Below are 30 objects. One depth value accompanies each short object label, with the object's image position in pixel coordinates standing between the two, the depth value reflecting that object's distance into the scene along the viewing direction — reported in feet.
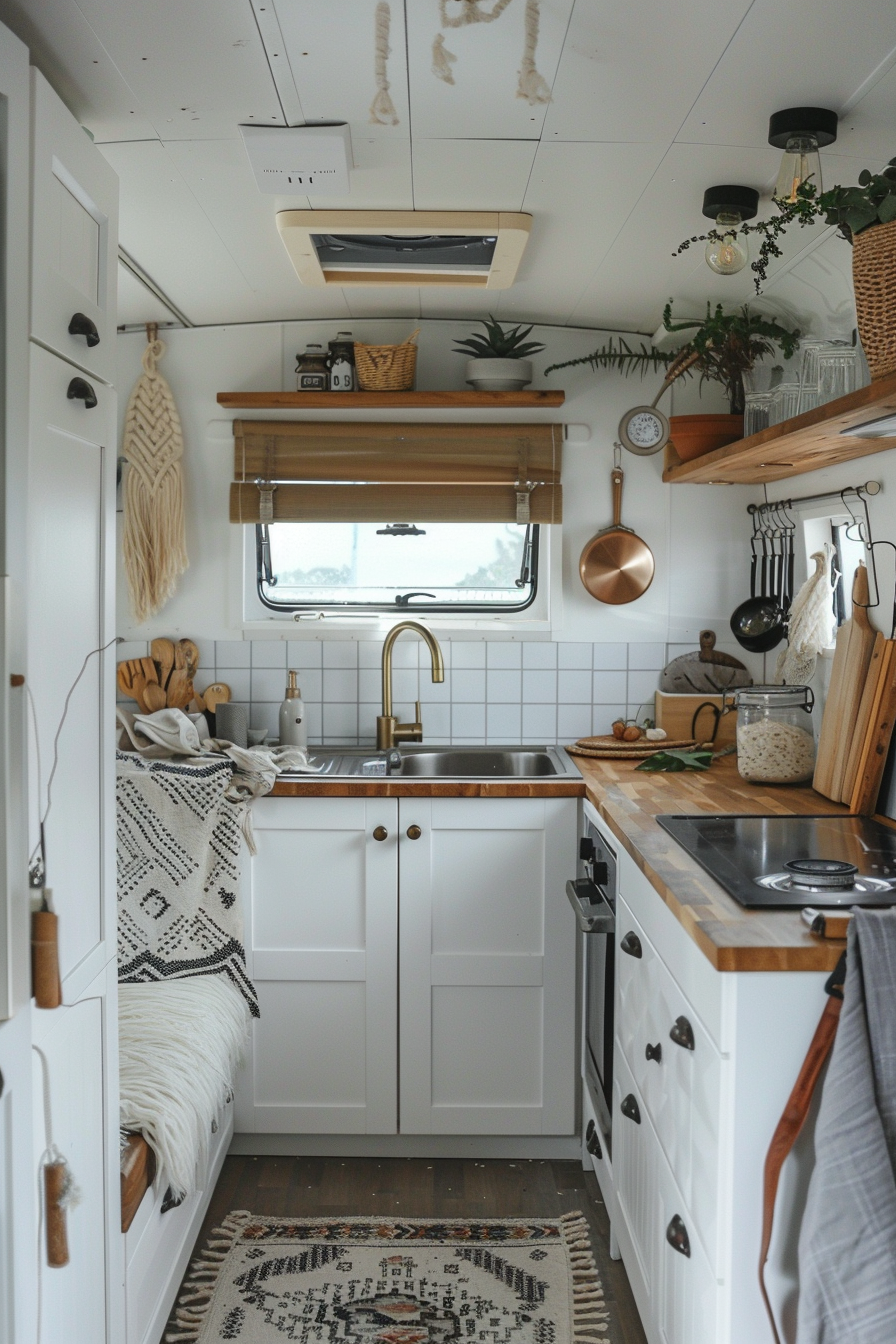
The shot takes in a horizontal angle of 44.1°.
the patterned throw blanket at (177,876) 8.82
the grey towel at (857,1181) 4.47
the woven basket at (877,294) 5.78
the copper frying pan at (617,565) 11.21
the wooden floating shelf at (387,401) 10.80
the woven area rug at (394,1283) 7.31
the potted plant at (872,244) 5.77
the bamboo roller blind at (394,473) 11.06
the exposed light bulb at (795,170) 6.48
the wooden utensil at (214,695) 11.21
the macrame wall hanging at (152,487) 11.02
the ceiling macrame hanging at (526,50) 5.13
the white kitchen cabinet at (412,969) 9.40
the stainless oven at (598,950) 7.92
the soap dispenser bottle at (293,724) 10.74
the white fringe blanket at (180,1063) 6.78
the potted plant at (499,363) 10.84
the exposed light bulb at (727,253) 7.58
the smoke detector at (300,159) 6.46
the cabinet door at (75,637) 4.99
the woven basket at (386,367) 10.69
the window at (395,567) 11.60
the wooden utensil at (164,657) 11.20
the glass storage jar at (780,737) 8.88
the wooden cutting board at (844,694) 8.04
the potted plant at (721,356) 9.30
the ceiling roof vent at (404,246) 7.92
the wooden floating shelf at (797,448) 6.16
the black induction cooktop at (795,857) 5.65
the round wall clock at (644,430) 11.19
